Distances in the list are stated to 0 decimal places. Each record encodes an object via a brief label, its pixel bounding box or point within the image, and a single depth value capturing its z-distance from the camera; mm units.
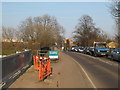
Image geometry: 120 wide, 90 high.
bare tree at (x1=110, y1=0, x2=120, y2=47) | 35847
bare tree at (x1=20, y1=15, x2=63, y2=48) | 42844
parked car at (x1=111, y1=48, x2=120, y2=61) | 21586
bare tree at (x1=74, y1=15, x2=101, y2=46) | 73188
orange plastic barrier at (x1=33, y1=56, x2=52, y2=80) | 9828
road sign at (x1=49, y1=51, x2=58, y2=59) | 21531
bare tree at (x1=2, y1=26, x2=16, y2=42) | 52866
